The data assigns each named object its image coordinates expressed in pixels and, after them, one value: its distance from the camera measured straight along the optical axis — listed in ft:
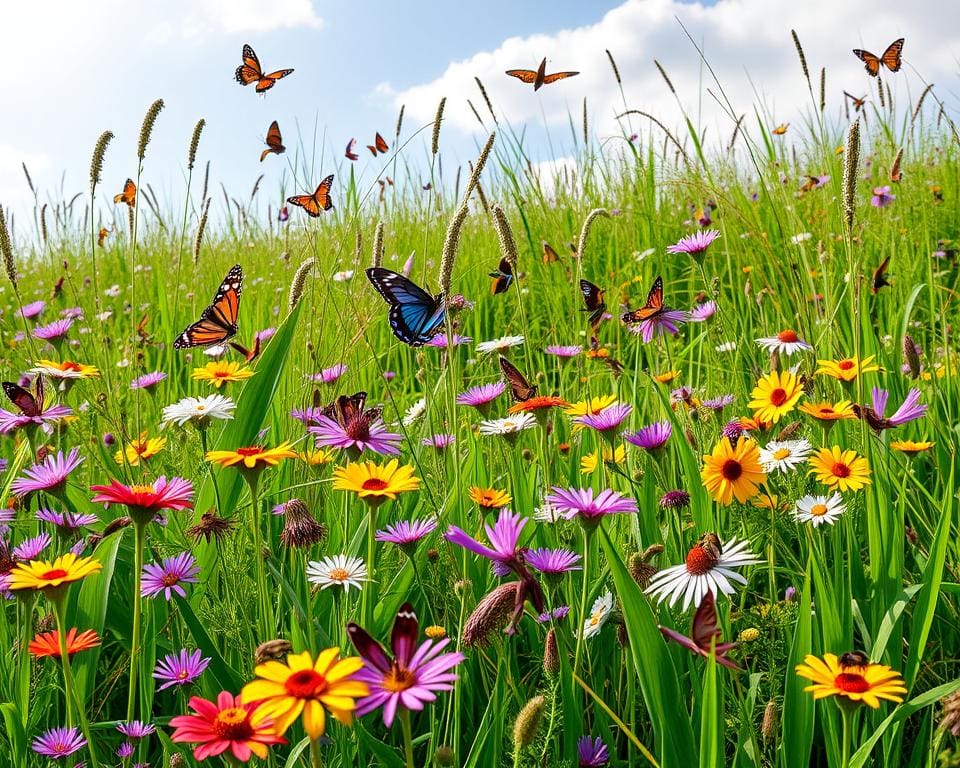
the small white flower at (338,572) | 3.52
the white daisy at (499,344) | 5.89
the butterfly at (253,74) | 6.18
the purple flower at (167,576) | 3.76
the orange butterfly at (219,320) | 5.56
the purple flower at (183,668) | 3.33
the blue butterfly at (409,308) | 4.93
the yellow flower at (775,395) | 4.15
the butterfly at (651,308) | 5.19
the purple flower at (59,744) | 3.21
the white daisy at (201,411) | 4.18
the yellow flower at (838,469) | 3.83
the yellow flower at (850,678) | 2.29
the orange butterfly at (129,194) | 5.47
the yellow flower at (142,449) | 4.68
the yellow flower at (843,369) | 4.60
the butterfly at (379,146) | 10.80
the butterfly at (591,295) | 6.51
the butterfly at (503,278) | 6.35
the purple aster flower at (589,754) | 3.14
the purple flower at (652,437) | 4.01
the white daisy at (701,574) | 2.97
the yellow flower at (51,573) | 2.55
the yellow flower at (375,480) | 3.14
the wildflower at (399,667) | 1.81
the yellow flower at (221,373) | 4.76
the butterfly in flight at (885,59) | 8.16
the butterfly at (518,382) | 4.47
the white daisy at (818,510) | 3.76
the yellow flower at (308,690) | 1.66
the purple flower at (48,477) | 3.95
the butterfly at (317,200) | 6.08
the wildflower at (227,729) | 1.85
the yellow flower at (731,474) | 3.40
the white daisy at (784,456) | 3.96
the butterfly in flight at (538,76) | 7.08
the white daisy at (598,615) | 3.43
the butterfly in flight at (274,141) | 6.88
